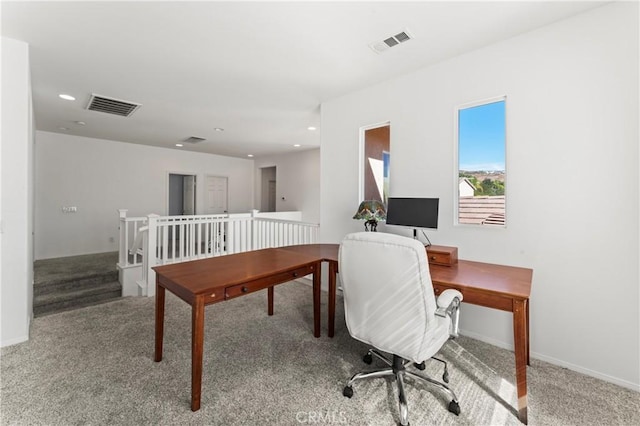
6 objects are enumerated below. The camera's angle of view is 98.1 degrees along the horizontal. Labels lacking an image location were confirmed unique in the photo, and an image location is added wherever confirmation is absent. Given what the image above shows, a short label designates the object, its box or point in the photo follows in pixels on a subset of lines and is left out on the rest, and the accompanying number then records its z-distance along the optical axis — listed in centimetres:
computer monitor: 241
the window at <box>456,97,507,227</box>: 241
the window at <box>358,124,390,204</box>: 324
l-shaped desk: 158
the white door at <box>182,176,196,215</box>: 749
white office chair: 147
